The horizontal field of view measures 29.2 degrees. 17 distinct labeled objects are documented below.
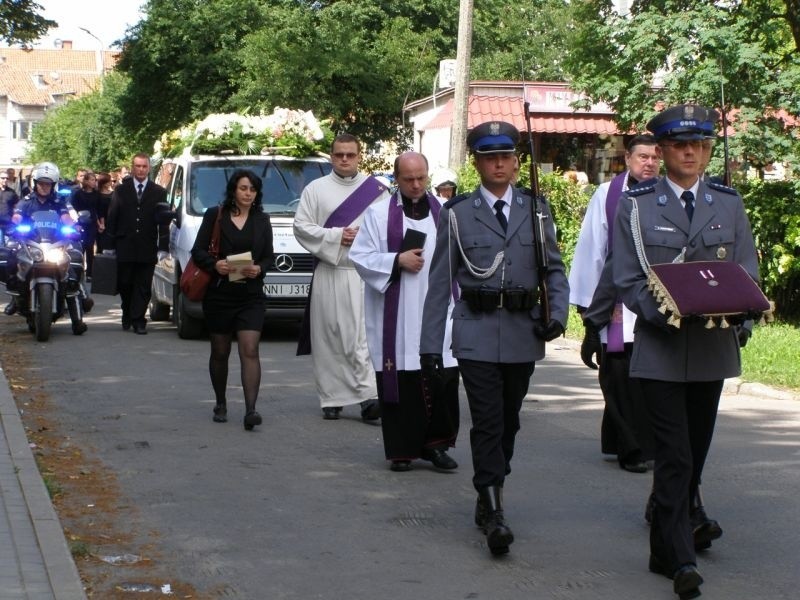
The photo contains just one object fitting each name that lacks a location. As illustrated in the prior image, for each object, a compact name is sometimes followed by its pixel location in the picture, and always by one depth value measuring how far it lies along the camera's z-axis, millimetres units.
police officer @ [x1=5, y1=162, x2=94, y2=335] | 16359
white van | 15789
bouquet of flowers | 17281
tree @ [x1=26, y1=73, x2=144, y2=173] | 59875
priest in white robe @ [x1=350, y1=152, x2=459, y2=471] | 8750
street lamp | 59469
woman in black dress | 10336
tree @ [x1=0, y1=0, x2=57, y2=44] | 33094
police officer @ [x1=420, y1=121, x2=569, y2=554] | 6832
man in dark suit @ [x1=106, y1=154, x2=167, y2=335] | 17031
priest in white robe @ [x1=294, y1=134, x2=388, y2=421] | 10648
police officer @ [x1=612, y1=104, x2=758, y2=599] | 5949
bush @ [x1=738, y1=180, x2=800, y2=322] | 16344
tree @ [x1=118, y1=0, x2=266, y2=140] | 44469
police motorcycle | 15828
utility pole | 23484
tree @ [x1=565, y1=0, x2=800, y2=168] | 17469
